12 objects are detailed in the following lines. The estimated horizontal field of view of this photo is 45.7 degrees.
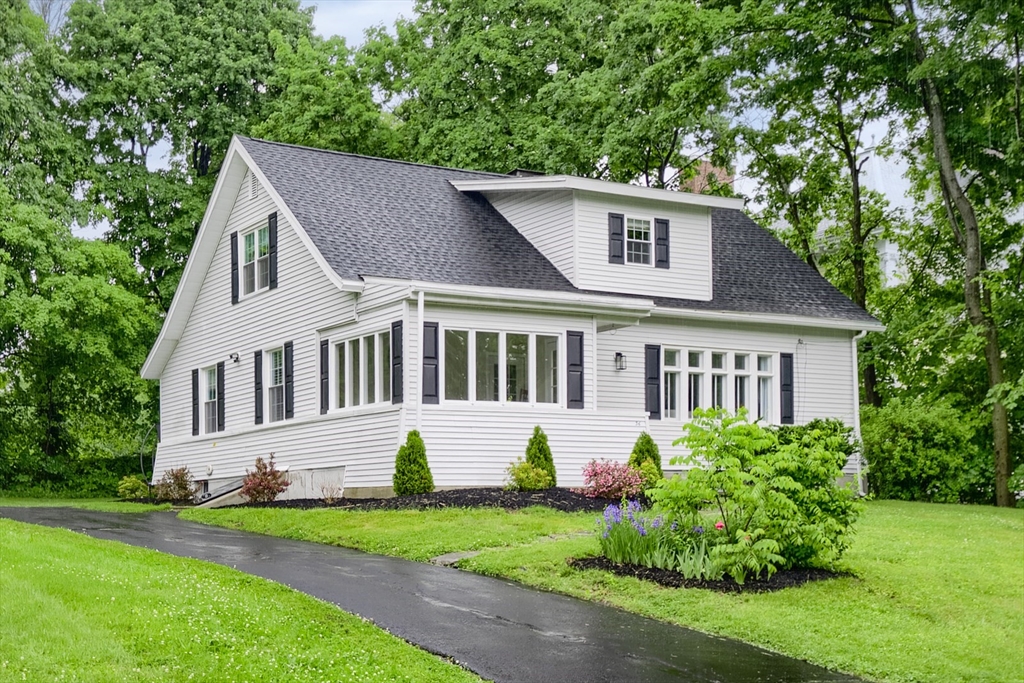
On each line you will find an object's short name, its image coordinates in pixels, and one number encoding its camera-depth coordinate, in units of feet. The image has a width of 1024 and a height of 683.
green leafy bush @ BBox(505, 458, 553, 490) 65.92
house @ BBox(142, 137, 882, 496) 68.95
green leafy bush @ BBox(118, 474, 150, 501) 92.27
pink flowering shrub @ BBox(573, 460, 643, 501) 64.80
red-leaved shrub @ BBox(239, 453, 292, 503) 73.15
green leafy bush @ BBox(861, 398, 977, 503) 83.46
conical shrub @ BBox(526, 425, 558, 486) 67.72
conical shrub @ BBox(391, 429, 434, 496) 64.18
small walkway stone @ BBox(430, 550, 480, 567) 45.78
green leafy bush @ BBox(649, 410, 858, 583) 39.88
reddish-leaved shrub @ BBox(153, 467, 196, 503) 87.10
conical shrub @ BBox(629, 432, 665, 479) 70.28
